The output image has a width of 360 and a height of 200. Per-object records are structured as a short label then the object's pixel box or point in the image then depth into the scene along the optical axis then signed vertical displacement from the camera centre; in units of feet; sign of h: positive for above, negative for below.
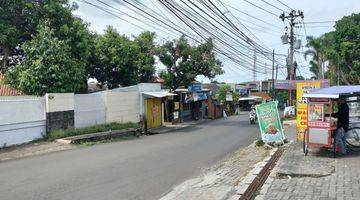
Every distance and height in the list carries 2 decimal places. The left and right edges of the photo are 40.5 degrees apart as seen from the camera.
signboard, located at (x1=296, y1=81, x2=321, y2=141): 60.03 -1.36
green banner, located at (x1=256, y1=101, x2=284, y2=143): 59.62 -3.39
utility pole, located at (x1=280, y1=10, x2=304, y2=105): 128.62 +19.22
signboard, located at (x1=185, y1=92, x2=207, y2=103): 164.66 -1.12
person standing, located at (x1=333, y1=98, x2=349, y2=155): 46.57 -2.90
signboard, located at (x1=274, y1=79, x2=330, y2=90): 104.85 +1.81
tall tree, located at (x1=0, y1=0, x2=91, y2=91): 86.22 +12.88
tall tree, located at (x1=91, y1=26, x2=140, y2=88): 116.98 +8.17
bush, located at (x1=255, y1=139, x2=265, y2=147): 62.37 -6.39
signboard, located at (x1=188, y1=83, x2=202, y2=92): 165.40 +2.27
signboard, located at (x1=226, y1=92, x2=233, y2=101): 238.31 -1.24
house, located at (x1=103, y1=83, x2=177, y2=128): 107.76 -1.96
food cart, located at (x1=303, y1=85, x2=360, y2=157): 46.78 -2.26
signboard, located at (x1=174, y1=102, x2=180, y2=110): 151.44 -3.69
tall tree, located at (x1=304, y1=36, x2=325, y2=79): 223.10 +18.70
